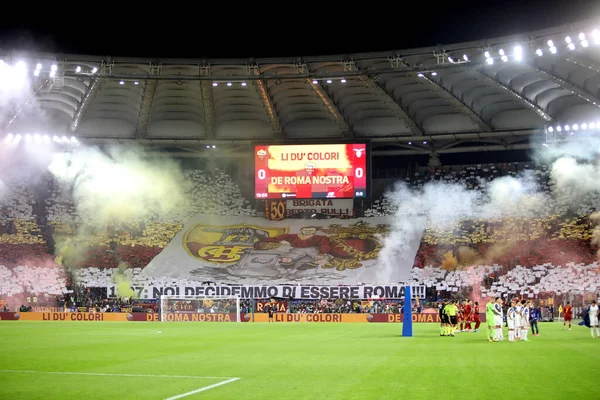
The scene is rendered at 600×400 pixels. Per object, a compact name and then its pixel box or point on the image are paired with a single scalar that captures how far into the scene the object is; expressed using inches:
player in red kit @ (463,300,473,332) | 1492.4
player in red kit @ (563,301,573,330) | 1436.4
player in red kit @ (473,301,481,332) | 1459.2
